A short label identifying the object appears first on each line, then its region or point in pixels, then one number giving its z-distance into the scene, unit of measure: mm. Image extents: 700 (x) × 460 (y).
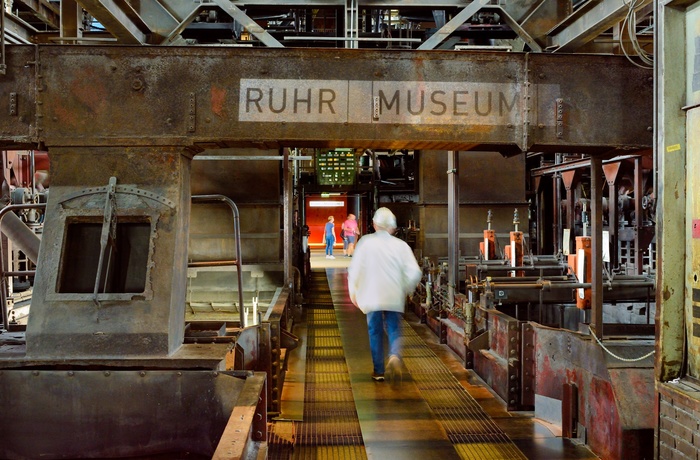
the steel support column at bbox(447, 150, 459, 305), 8664
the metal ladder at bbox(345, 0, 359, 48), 5270
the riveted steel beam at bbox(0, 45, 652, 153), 4570
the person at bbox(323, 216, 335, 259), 23875
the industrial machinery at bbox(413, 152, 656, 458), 4785
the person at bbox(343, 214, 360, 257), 19603
